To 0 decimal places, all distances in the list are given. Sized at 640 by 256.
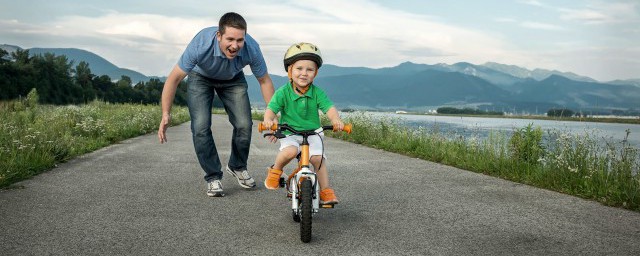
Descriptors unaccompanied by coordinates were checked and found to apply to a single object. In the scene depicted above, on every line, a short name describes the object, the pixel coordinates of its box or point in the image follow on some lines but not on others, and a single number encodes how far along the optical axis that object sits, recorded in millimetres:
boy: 4418
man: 5388
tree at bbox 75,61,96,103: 89875
